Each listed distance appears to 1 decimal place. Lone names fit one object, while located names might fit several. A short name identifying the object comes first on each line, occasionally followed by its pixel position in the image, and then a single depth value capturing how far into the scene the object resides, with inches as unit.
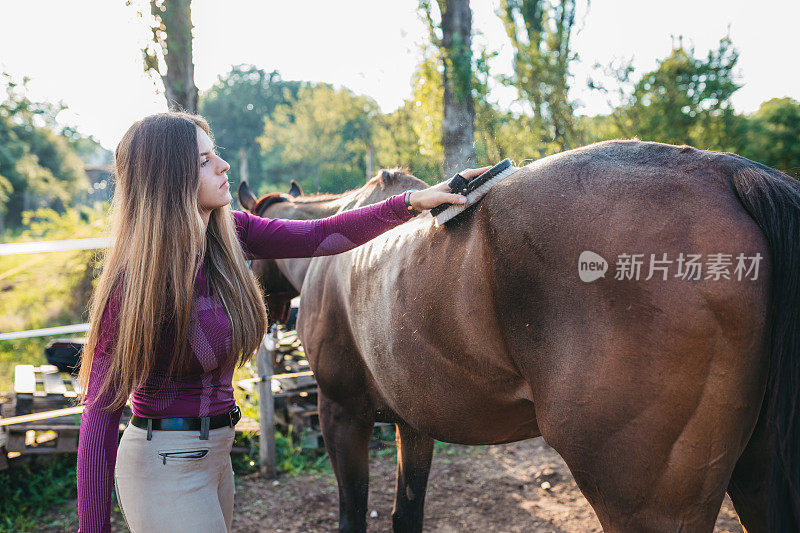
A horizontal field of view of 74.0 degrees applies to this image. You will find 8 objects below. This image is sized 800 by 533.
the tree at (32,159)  1071.6
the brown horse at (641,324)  49.3
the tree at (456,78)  200.8
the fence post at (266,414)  169.6
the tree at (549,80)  247.9
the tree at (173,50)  209.8
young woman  56.8
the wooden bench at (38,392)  162.4
